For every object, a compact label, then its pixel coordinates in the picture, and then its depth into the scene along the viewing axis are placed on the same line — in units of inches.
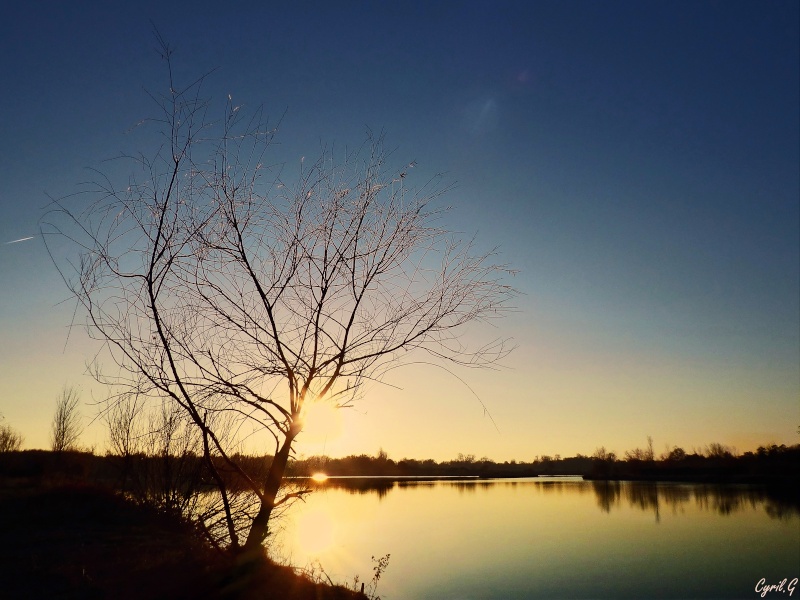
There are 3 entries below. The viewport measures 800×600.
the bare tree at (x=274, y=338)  187.5
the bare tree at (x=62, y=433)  1474.8
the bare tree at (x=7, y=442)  1559.8
